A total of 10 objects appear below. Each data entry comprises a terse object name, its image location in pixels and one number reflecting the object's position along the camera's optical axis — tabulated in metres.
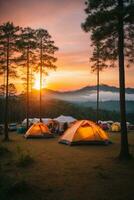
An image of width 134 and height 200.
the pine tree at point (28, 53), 21.24
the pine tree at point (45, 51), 22.64
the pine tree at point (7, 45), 18.43
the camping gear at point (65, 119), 26.96
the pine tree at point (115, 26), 10.22
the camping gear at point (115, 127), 29.41
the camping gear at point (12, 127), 31.60
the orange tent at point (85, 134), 14.66
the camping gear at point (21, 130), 26.10
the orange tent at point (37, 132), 19.54
